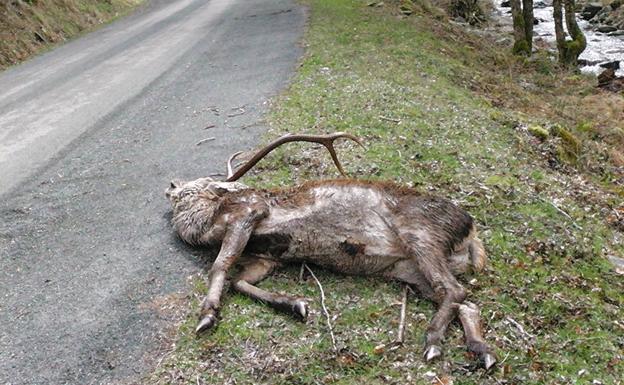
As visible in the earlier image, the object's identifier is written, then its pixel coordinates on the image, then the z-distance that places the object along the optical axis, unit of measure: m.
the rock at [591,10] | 26.92
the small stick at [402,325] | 4.77
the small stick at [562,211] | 6.59
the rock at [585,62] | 18.75
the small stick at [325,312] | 4.78
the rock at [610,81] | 15.19
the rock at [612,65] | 18.25
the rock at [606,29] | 24.12
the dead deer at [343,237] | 5.23
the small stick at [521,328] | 4.87
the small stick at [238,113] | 10.57
